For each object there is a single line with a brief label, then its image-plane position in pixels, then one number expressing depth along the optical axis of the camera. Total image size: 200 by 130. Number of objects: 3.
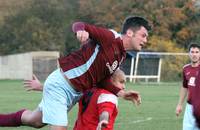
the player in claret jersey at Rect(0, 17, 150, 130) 13.30
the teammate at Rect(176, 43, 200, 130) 19.53
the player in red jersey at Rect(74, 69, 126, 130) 12.61
